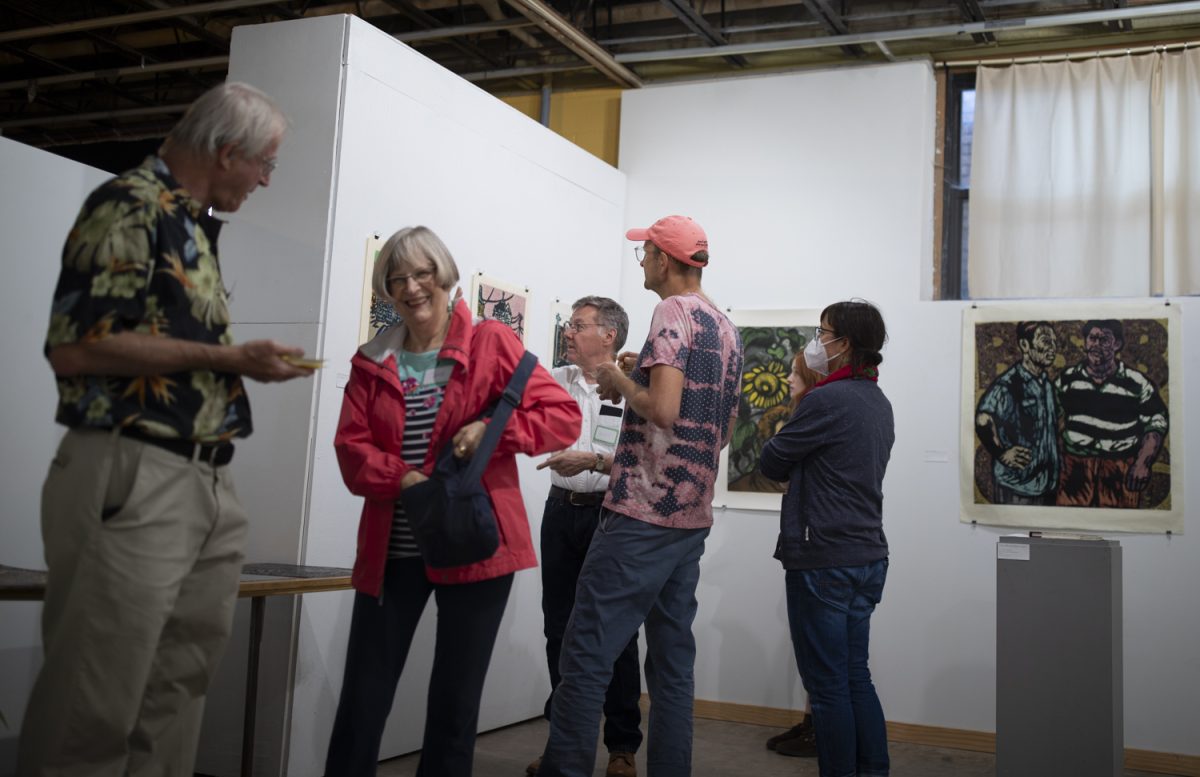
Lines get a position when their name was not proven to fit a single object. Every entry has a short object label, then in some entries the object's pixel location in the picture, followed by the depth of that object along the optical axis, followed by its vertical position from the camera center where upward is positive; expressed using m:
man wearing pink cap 2.89 -0.12
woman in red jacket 2.40 +0.00
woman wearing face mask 3.44 -0.14
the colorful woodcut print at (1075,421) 5.17 +0.40
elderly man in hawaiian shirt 1.95 -0.02
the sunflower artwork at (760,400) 5.80 +0.47
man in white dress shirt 4.25 -0.19
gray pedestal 3.87 -0.53
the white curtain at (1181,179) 5.30 +1.57
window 5.93 +1.67
